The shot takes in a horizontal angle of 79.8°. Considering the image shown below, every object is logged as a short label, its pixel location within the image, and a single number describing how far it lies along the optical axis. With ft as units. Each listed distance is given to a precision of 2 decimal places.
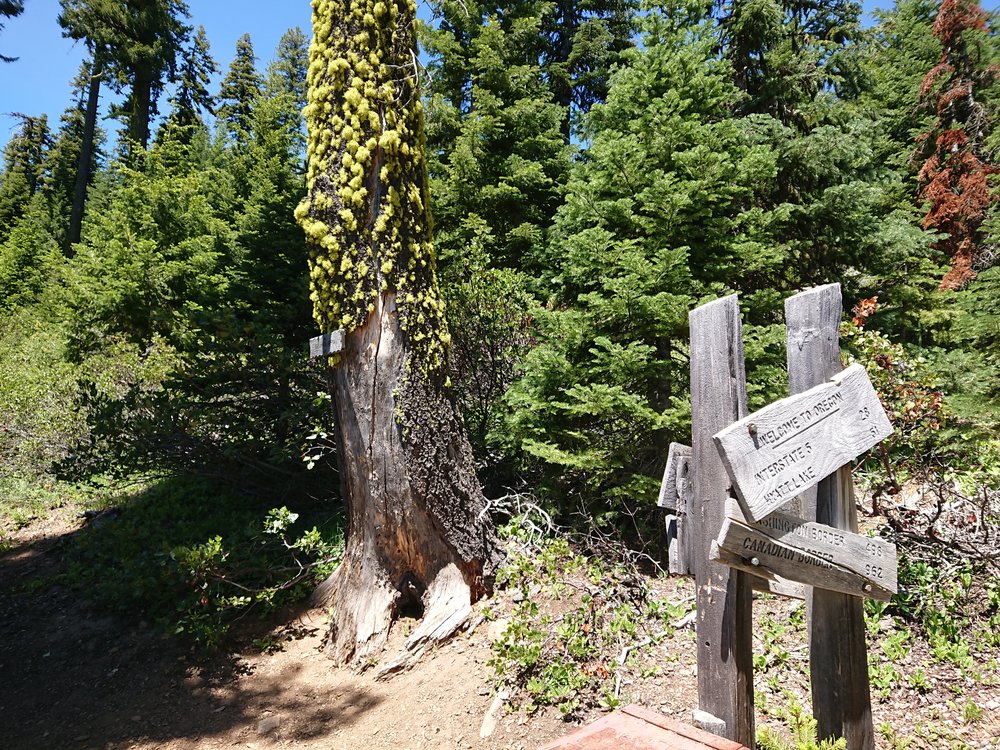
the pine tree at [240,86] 80.89
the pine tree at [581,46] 43.42
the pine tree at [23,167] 103.47
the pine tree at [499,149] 36.45
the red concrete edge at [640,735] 6.12
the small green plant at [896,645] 13.03
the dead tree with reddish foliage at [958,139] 41.86
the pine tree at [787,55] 28.12
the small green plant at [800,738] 7.20
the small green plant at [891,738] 10.62
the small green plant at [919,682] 12.15
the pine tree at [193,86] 77.05
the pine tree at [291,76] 60.90
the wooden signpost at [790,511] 6.62
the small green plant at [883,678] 12.17
